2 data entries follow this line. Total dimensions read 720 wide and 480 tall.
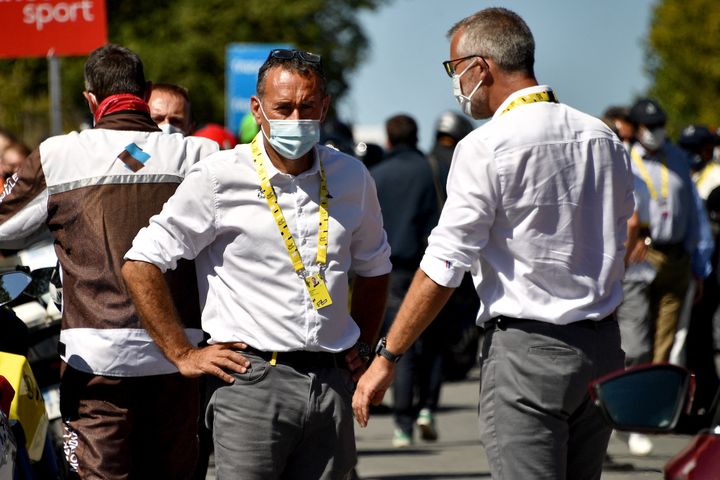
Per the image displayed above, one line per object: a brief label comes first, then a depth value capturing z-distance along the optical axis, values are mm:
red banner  21500
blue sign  39000
